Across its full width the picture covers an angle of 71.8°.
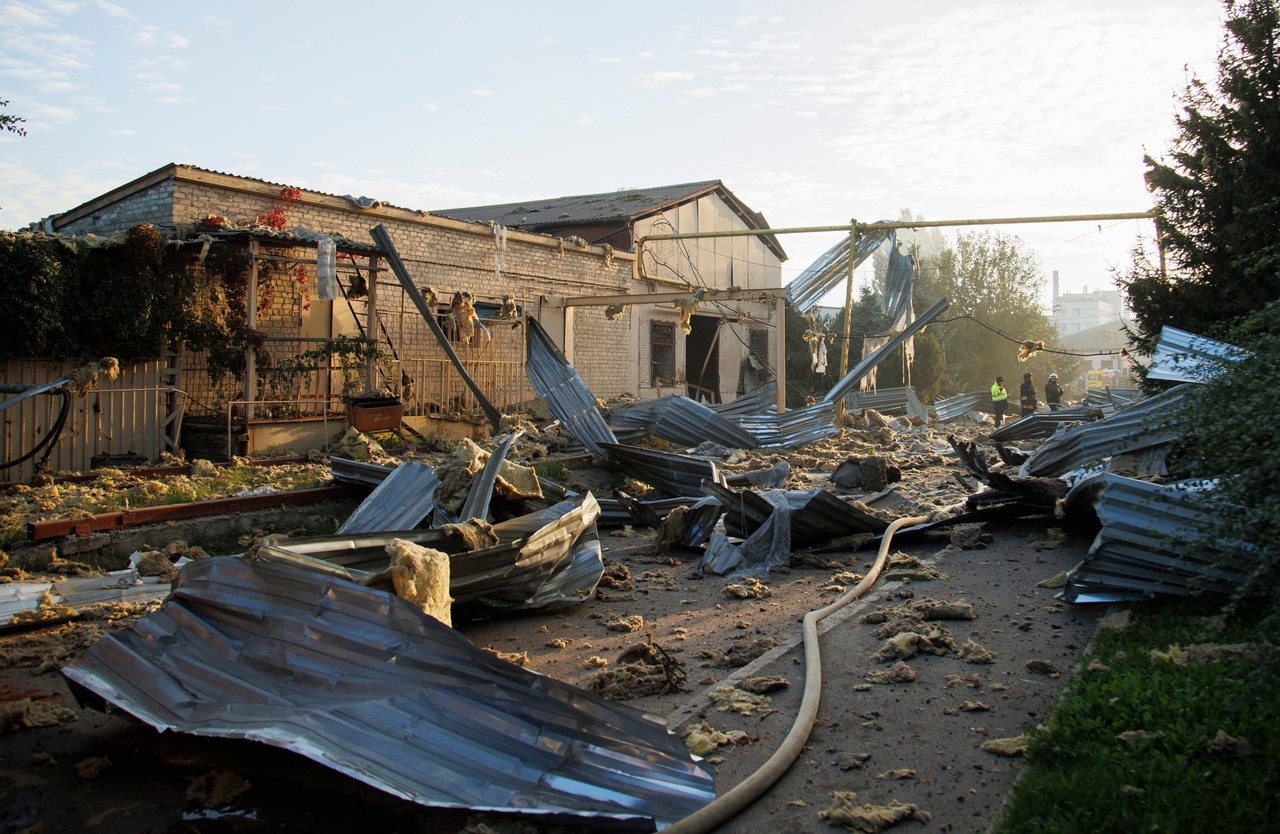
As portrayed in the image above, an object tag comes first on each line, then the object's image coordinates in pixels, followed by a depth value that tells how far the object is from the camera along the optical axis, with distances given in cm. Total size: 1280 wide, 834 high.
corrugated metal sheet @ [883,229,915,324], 1978
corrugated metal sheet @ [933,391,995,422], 2423
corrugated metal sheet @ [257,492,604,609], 495
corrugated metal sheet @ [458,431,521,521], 653
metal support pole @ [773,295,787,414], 1664
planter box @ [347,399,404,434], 1325
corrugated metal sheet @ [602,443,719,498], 1012
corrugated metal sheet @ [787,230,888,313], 2344
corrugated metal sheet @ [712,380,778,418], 1596
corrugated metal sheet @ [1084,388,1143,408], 1778
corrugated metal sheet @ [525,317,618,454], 1330
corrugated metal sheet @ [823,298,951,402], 1603
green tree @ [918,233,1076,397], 3778
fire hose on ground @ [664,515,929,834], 303
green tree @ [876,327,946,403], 3053
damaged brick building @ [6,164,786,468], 1295
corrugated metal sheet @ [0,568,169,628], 579
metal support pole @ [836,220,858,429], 1783
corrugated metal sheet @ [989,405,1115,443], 1616
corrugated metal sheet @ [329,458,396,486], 928
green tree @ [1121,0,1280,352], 972
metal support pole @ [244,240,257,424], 1257
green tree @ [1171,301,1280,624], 312
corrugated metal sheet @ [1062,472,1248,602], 498
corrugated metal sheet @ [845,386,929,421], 2384
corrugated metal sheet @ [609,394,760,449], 1450
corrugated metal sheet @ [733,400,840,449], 1502
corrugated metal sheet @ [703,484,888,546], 807
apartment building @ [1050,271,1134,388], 12206
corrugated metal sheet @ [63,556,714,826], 316
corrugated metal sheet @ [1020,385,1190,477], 768
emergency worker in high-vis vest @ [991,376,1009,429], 2086
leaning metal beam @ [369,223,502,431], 1412
